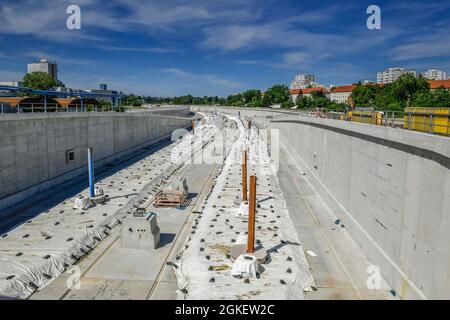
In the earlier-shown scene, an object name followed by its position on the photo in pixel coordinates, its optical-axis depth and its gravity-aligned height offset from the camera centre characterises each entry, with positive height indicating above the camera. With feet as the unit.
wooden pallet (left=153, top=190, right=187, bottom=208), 66.44 -15.07
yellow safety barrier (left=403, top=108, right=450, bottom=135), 33.50 -0.41
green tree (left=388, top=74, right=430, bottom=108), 254.49 +19.70
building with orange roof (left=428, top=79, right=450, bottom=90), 412.44 +38.46
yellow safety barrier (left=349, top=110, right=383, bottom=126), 51.96 -0.16
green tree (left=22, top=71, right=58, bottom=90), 187.83 +15.87
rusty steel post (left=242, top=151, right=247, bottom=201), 66.44 -12.78
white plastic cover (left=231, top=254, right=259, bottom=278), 38.58 -15.64
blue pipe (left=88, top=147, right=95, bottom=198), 64.75 -11.38
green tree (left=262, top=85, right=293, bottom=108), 449.06 +21.88
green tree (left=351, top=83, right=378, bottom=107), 358.23 +21.11
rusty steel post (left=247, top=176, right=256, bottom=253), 42.39 -12.31
